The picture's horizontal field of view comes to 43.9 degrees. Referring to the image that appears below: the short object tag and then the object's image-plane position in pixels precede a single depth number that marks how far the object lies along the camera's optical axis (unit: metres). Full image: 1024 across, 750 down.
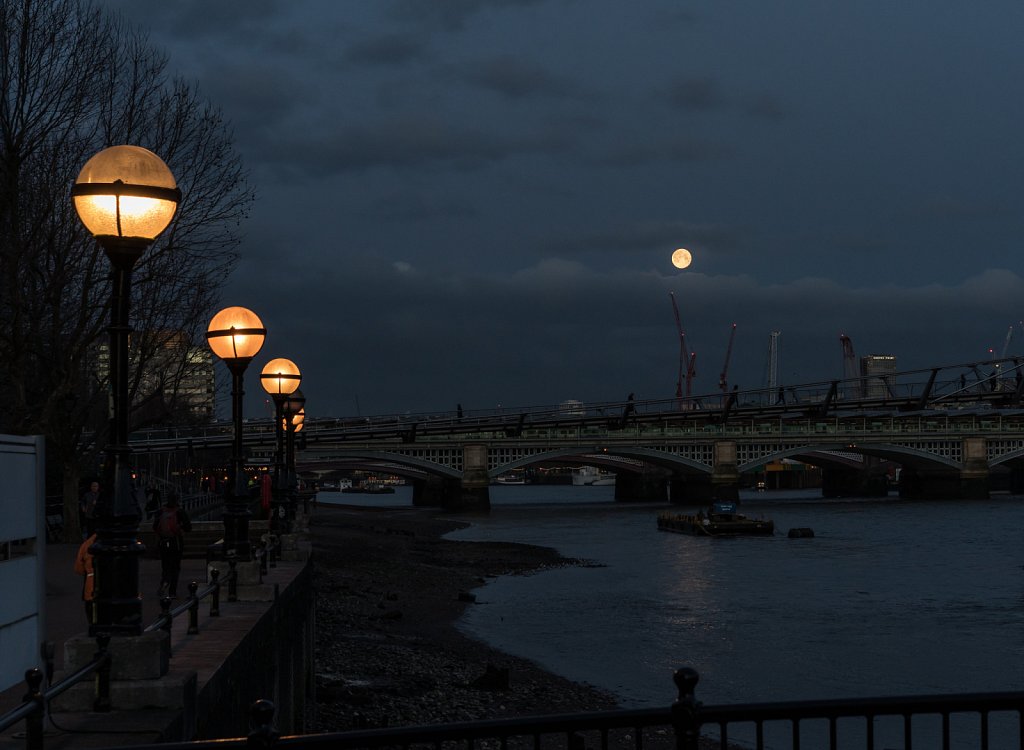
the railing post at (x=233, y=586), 17.73
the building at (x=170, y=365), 37.12
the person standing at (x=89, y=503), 26.19
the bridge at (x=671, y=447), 116.50
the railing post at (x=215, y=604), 15.94
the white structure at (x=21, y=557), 11.05
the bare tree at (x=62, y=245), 31.45
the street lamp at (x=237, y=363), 18.52
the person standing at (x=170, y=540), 21.33
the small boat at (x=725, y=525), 93.50
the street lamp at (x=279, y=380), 27.81
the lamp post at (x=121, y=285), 9.71
